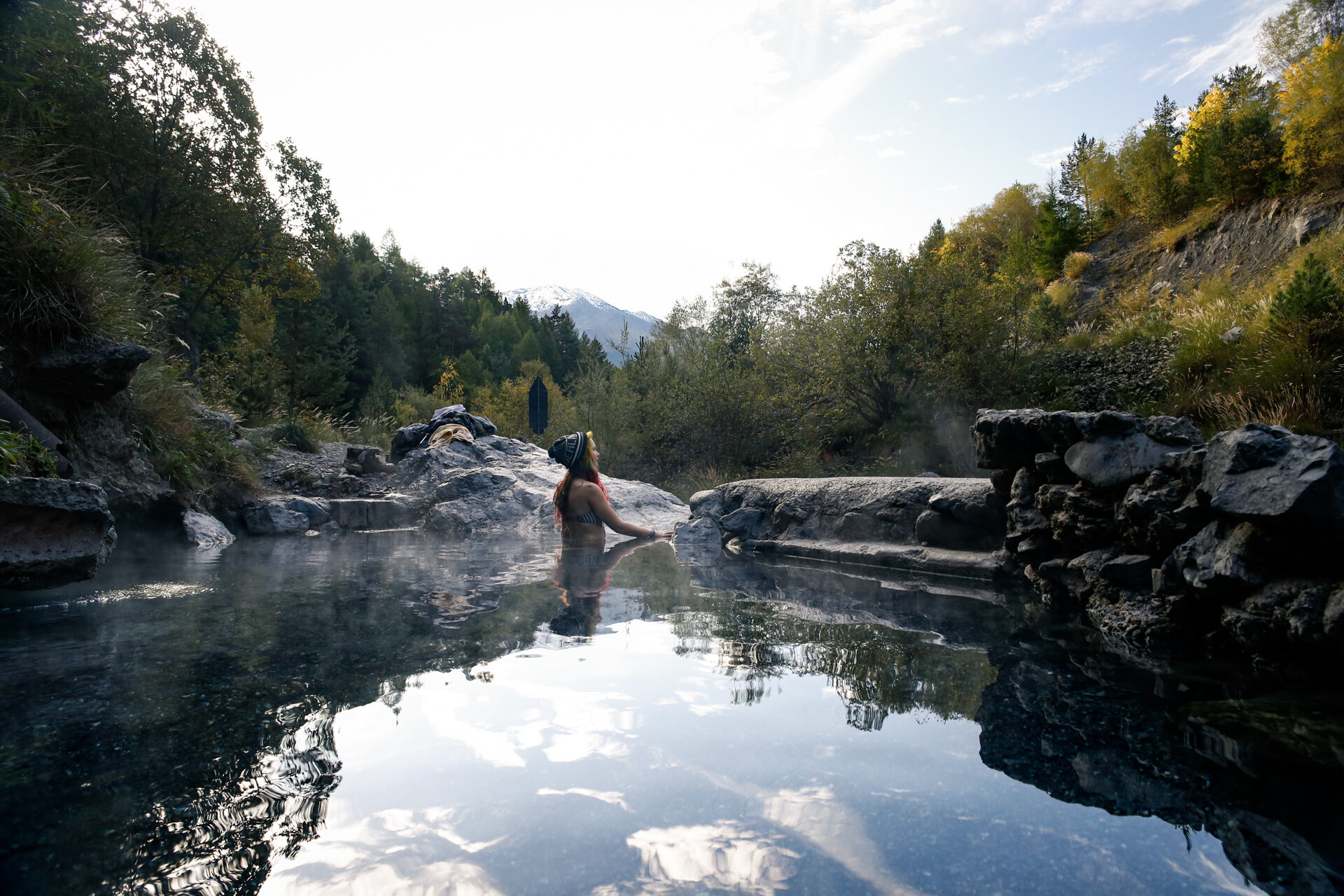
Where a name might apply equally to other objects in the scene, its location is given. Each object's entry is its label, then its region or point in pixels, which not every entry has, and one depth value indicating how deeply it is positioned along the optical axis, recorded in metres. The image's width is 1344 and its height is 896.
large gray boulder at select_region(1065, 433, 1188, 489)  3.92
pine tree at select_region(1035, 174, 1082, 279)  23.20
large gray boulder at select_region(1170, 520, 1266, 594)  2.94
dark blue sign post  20.48
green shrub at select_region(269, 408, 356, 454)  14.43
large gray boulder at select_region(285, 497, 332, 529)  9.61
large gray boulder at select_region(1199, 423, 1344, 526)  2.69
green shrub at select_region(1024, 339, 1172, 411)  10.10
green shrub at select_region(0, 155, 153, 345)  5.23
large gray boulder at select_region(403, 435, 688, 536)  9.94
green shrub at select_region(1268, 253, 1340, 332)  7.33
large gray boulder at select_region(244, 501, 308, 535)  8.97
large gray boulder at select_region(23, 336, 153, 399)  5.48
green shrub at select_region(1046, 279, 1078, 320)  18.50
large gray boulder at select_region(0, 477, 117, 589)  3.36
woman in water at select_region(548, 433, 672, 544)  7.05
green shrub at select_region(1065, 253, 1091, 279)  21.20
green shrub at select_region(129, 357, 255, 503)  7.44
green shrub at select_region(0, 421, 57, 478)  3.40
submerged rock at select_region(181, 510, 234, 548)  7.43
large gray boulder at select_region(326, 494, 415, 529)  10.14
